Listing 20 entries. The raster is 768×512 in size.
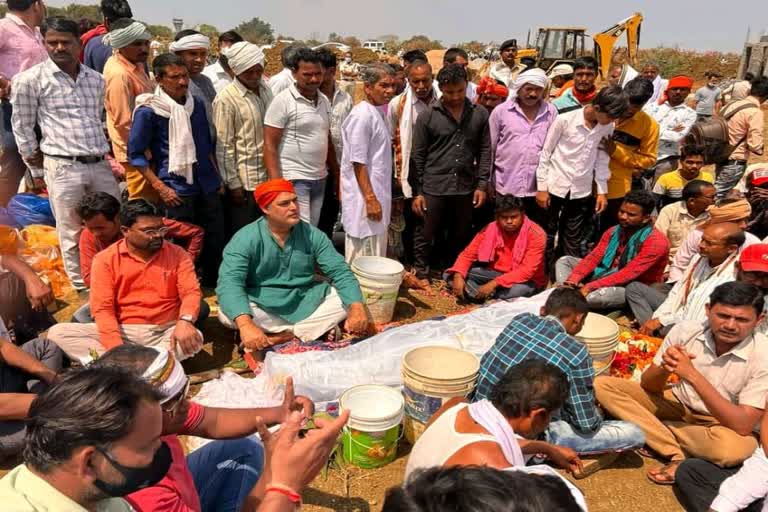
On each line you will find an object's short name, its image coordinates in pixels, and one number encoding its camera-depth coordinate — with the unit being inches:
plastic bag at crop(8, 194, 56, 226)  221.6
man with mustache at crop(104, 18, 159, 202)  180.7
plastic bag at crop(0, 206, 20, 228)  215.8
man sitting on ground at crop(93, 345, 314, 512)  74.3
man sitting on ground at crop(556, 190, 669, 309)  192.5
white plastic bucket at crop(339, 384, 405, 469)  119.0
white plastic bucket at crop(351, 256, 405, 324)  180.4
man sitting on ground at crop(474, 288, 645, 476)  114.0
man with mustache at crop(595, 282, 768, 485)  114.5
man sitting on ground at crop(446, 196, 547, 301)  196.9
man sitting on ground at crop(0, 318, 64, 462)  119.4
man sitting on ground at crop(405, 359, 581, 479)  79.8
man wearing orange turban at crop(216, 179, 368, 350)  155.7
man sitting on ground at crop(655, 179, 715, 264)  197.0
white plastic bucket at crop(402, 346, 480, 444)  122.0
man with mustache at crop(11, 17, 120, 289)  174.4
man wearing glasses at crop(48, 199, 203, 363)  143.0
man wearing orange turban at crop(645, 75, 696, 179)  285.9
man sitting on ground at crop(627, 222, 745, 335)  158.9
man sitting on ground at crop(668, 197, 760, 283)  168.7
